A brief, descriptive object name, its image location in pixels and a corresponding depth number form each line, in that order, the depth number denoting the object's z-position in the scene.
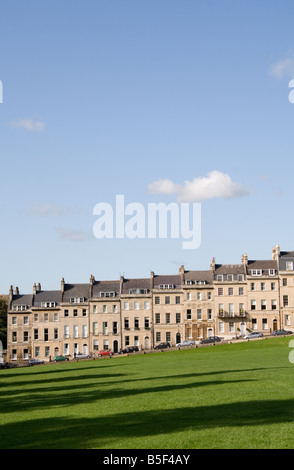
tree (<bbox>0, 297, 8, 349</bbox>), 138.75
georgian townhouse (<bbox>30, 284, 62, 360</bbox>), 128.50
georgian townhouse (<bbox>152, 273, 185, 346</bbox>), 124.25
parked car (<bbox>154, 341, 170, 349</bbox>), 108.66
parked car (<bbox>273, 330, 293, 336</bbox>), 103.88
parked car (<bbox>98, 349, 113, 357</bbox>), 114.14
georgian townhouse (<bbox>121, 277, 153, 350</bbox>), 125.25
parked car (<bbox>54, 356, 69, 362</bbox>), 110.10
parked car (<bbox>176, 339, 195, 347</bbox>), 108.94
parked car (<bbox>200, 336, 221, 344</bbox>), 106.75
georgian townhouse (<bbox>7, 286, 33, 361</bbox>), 130.38
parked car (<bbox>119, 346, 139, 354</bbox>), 106.40
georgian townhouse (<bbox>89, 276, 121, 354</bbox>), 126.12
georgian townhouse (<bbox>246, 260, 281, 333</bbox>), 121.50
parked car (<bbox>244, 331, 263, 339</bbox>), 105.62
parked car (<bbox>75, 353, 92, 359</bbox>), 113.49
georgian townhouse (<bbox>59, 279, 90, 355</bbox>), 127.31
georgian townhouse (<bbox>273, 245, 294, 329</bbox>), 120.94
